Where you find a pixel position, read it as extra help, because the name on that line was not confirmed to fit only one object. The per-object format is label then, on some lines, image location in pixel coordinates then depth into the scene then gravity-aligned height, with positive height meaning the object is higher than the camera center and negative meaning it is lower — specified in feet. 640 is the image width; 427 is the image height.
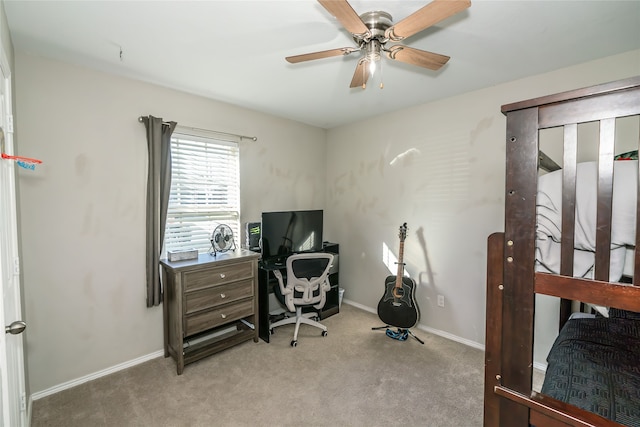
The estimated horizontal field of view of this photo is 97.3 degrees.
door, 3.63 -1.26
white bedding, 3.00 -0.13
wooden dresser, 7.70 -2.79
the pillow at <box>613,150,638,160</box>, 4.93 +0.91
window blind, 8.93 +0.52
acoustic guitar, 9.46 -3.29
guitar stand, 9.51 -4.31
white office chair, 9.04 -2.58
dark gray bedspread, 3.25 -2.32
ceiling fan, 3.86 +2.81
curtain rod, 8.34 +2.55
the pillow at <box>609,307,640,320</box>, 5.95 -2.31
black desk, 9.46 -2.88
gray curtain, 8.05 +0.34
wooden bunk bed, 2.75 -0.59
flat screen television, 10.32 -1.04
